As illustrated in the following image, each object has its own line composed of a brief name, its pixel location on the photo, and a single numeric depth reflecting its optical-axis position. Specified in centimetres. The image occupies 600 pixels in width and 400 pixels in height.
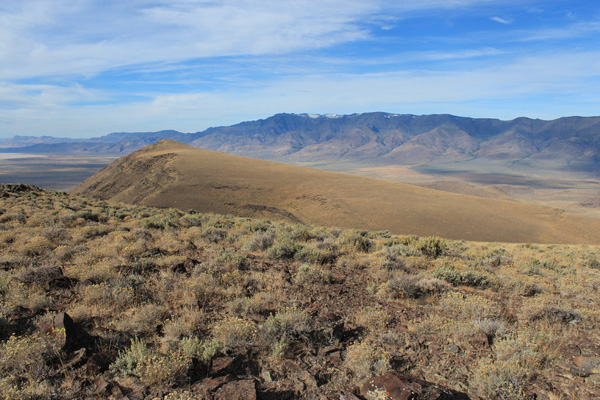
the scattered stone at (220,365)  366
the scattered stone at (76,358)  353
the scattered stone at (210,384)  332
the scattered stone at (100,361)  351
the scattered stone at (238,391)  324
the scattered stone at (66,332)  380
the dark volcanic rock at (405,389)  318
